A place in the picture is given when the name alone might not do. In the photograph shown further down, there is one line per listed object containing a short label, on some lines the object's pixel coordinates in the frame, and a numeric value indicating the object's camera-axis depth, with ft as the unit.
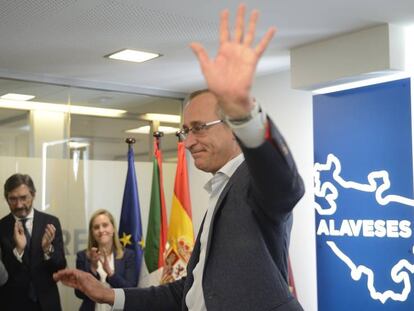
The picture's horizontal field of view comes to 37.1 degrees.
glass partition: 17.49
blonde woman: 14.51
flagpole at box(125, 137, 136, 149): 17.56
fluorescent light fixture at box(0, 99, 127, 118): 17.39
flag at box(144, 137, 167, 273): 16.57
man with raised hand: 3.86
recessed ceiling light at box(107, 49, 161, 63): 15.40
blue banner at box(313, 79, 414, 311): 13.11
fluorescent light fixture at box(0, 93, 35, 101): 17.26
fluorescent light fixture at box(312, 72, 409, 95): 13.48
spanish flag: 15.58
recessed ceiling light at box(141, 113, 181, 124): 20.10
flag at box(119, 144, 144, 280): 16.51
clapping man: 14.06
